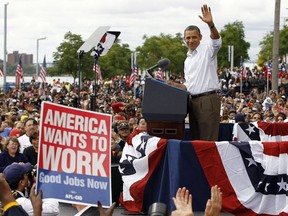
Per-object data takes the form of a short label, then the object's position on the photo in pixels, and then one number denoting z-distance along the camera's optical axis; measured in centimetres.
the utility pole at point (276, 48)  3181
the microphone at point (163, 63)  908
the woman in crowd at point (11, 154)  1101
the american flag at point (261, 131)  995
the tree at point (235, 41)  8138
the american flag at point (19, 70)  4066
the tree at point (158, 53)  7331
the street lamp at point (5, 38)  4850
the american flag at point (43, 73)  3912
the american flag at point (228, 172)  816
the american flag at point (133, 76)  3834
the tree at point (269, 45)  7812
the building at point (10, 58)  19505
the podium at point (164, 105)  866
